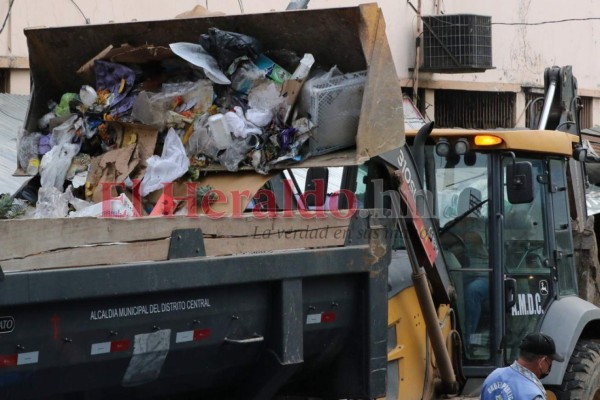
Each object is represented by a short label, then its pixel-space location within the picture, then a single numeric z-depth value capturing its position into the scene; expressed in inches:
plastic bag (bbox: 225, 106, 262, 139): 398.3
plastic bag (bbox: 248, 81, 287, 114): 404.5
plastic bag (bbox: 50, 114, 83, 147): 419.8
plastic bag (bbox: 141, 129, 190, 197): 388.8
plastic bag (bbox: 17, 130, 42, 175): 421.7
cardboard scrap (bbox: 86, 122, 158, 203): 392.8
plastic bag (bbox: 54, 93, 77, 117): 430.0
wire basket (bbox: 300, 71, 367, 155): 389.7
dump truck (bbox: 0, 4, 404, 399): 256.1
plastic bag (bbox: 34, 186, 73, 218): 371.6
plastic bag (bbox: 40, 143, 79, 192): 402.6
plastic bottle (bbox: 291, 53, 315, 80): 398.9
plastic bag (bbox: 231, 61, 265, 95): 405.4
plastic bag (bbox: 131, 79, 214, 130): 404.5
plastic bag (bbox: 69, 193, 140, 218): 353.4
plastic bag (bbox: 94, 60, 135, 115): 417.4
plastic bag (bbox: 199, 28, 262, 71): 391.9
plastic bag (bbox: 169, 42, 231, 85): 399.9
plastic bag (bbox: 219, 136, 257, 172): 396.8
